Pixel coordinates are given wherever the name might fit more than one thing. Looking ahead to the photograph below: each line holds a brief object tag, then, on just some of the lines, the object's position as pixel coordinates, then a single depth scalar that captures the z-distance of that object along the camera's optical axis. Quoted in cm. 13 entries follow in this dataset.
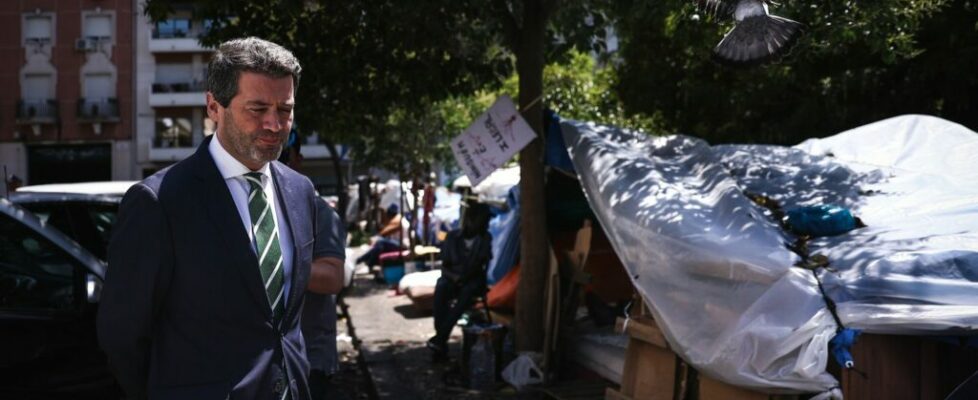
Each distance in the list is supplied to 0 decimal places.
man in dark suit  235
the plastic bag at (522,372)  789
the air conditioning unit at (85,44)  4106
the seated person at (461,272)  903
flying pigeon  464
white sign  803
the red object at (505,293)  1001
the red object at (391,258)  1625
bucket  800
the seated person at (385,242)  1786
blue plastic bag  552
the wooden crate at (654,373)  559
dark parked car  447
